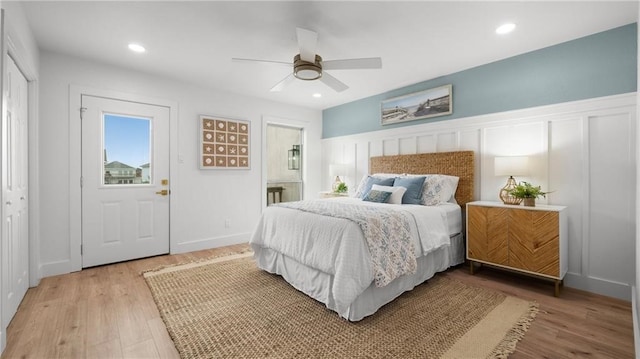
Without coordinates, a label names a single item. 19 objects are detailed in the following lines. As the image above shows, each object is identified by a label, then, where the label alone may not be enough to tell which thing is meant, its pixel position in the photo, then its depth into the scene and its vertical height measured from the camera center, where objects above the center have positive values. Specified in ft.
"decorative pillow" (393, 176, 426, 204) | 11.22 -0.49
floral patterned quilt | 7.26 -1.60
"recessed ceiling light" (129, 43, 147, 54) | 9.59 +4.45
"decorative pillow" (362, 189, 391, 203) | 11.25 -0.74
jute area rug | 5.91 -3.53
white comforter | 6.86 -1.83
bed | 7.02 -1.98
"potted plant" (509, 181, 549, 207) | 9.39 -0.50
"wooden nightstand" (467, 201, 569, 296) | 8.53 -1.93
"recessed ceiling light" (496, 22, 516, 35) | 8.31 +4.45
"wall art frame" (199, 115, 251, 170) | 13.96 +1.77
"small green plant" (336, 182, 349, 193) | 16.21 -0.59
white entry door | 11.04 -0.11
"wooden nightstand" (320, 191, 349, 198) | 15.89 -0.94
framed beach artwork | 12.52 +3.43
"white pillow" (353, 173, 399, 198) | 13.23 -0.25
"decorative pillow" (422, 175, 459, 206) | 11.14 -0.45
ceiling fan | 7.87 +3.42
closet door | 6.66 -0.45
